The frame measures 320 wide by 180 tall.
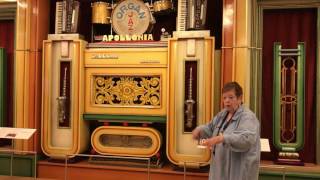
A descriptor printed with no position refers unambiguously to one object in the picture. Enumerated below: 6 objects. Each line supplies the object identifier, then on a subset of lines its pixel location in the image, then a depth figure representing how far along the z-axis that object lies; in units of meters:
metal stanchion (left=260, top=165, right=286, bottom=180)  2.62
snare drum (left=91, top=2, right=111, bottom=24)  3.36
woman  1.71
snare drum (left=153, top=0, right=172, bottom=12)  3.25
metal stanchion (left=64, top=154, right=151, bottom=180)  2.91
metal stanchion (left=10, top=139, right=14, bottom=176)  3.11
